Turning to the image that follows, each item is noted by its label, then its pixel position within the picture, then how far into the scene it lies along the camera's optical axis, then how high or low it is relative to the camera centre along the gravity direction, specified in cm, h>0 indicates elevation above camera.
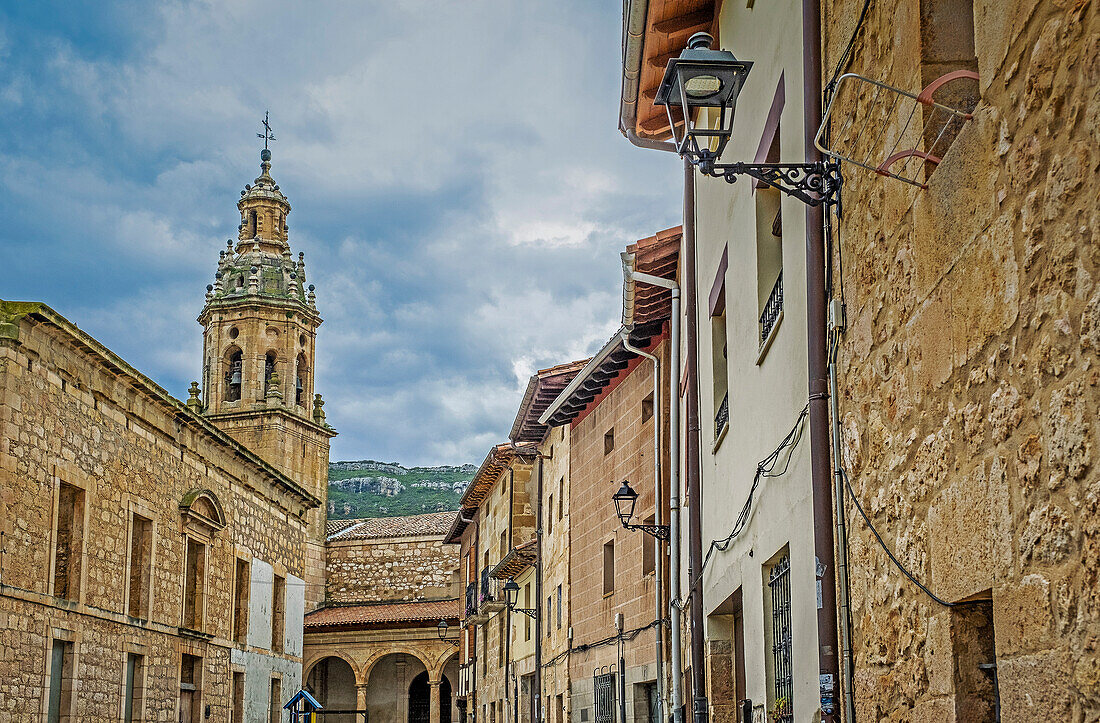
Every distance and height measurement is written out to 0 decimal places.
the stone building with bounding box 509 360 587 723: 2116 +209
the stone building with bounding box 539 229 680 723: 1473 +200
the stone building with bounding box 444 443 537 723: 2725 +193
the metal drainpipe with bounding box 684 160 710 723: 1088 +188
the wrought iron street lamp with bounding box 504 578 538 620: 2344 +121
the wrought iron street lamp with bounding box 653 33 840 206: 547 +252
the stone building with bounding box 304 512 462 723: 4519 +112
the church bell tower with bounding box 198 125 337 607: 4919 +1203
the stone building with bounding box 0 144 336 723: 1567 +169
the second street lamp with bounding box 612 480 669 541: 1333 +160
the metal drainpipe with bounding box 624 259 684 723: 1174 +147
